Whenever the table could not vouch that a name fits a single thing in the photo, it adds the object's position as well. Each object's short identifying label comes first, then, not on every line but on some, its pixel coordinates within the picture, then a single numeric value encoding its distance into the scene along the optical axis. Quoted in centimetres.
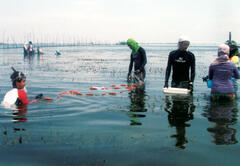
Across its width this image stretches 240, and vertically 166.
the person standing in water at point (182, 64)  768
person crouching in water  786
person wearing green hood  1171
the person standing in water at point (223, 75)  722
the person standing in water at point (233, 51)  866
